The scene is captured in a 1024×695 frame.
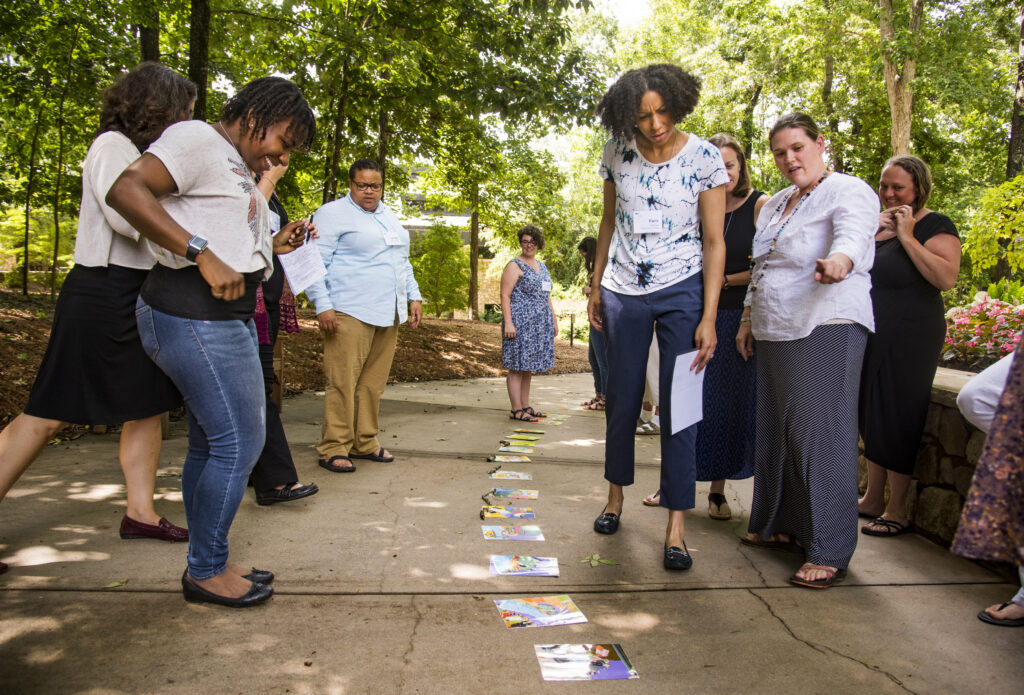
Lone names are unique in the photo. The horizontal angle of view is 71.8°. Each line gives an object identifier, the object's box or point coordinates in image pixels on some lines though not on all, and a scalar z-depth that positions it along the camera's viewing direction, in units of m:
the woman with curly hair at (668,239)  3.06
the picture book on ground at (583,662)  2.15
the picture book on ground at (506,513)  3.71
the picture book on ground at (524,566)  2.96
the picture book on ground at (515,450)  5.32
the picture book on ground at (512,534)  3.39
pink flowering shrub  5.05
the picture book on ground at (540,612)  2.49
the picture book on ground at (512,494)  4.10
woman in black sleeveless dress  3.39
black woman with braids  2.13
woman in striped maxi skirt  2.89
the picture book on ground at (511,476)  4.52
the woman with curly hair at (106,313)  2.70
